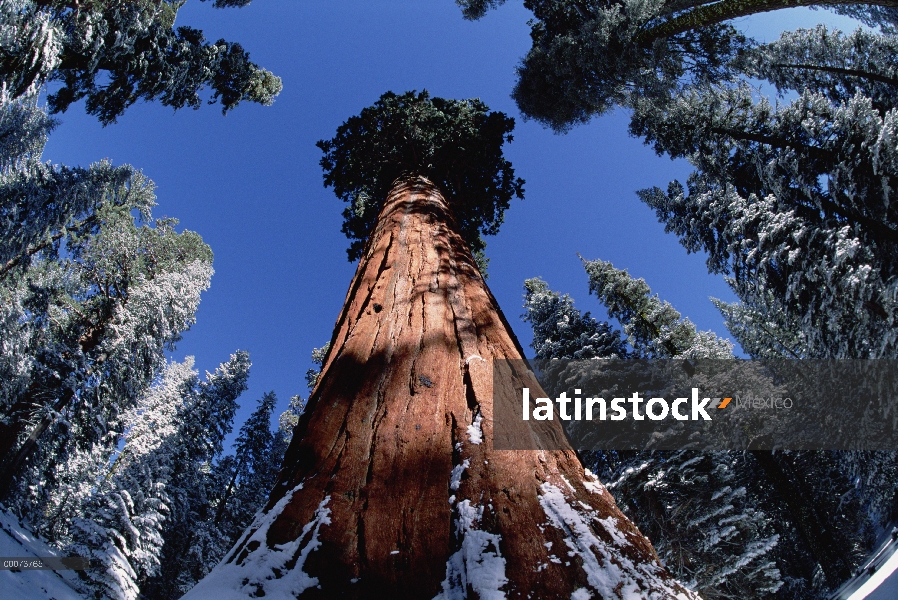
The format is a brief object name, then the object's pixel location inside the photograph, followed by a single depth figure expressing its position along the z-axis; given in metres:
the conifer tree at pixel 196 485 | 20.02
